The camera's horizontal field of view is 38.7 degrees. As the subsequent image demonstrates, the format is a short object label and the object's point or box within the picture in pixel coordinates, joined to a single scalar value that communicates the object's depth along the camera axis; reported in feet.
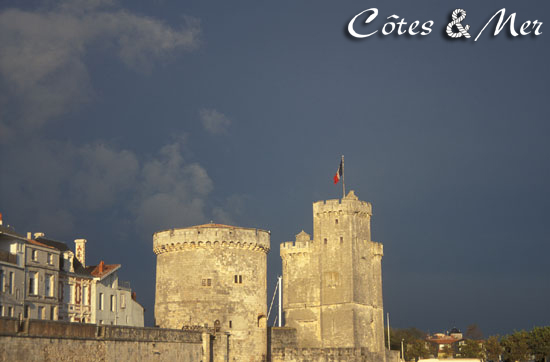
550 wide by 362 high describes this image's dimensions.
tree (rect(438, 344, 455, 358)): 429.54
